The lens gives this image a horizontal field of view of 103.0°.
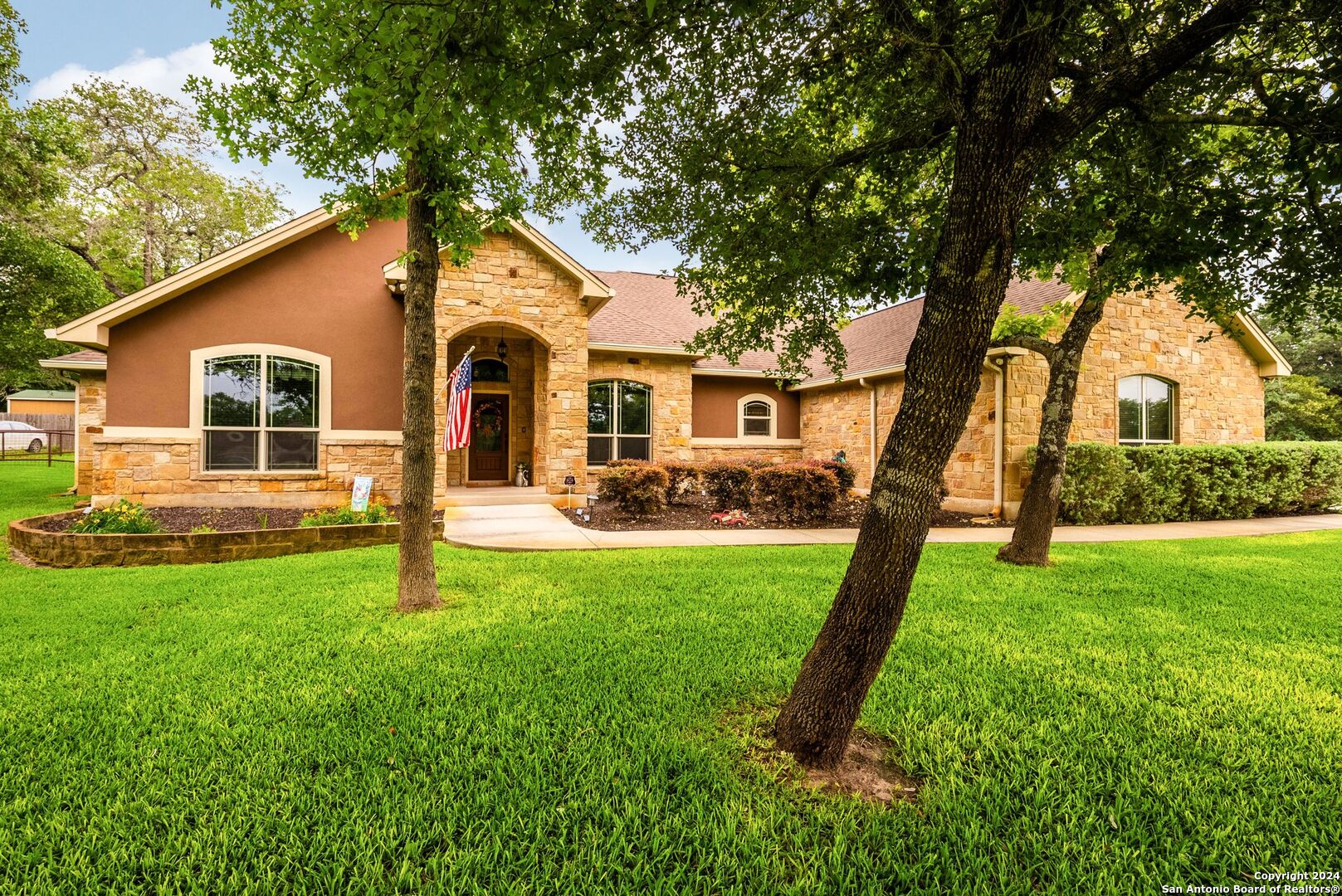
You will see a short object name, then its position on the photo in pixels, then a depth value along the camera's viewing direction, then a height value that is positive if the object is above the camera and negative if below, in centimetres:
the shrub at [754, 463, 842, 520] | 980 -60
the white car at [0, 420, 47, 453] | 3550 +91
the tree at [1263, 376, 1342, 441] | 2280 +215
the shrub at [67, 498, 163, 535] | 696 -90
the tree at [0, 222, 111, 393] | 1505 +499
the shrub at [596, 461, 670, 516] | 942 -53
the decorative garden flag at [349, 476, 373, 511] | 818 -58
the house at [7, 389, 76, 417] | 3972 +413
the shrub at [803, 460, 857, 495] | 997 -27
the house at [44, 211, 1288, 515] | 941 +163
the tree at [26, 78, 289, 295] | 1853 +991
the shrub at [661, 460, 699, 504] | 1020 -35
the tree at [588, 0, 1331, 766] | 228 +193
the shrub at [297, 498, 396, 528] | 783 -92
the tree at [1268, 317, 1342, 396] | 2836 +587
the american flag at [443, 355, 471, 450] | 752 +67
